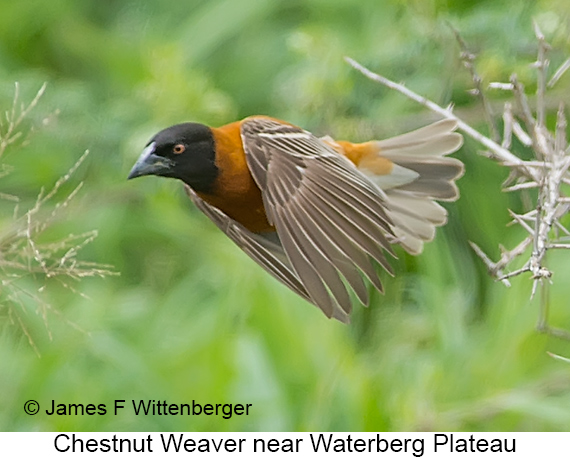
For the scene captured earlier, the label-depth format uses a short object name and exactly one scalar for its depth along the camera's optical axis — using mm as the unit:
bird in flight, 5043
